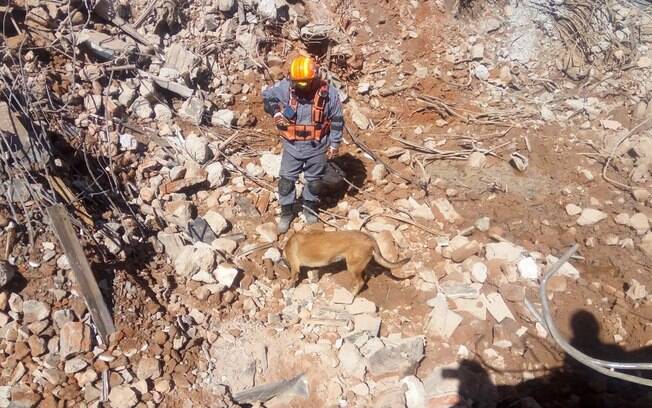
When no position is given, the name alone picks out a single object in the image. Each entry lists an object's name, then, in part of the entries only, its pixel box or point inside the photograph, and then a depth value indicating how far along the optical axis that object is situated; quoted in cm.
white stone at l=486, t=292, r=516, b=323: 484
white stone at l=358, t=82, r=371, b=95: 761
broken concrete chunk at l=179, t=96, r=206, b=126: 637
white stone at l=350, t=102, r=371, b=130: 712
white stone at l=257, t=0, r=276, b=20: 741
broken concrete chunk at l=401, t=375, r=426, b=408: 418
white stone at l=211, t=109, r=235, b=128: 659
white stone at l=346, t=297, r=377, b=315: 485
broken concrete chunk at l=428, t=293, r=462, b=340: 468
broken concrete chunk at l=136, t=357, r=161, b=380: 397
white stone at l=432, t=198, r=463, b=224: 587
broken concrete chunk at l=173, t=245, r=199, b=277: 485
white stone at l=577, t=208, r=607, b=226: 584
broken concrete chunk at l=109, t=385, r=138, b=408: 376
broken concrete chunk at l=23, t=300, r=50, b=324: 396
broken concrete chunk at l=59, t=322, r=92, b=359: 392
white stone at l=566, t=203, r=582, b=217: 598
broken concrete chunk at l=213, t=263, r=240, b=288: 484
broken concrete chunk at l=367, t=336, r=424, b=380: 438
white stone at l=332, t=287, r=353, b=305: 494
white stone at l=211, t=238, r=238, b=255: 524
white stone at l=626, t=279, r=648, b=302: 504
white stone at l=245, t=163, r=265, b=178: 612
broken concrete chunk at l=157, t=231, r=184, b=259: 501
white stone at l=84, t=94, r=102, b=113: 566
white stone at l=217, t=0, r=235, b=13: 718
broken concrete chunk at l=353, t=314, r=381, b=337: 464
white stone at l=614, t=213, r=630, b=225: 585
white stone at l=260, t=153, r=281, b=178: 617
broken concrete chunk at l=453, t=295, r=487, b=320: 486
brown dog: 475
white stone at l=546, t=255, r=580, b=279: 527
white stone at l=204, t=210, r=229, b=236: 541
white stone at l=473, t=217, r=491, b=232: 572
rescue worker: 482
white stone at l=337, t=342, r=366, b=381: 436
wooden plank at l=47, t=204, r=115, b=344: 408
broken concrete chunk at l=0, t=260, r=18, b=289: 391
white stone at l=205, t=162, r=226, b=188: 584
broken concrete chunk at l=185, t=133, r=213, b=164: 589
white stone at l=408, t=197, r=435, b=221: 590
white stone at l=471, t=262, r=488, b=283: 516
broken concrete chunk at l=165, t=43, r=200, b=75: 662
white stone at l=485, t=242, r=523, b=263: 533
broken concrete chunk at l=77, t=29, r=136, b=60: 594
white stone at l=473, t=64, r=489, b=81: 793
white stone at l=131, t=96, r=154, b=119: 607
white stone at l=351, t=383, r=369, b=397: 426
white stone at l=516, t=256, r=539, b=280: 518
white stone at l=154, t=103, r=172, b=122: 621
